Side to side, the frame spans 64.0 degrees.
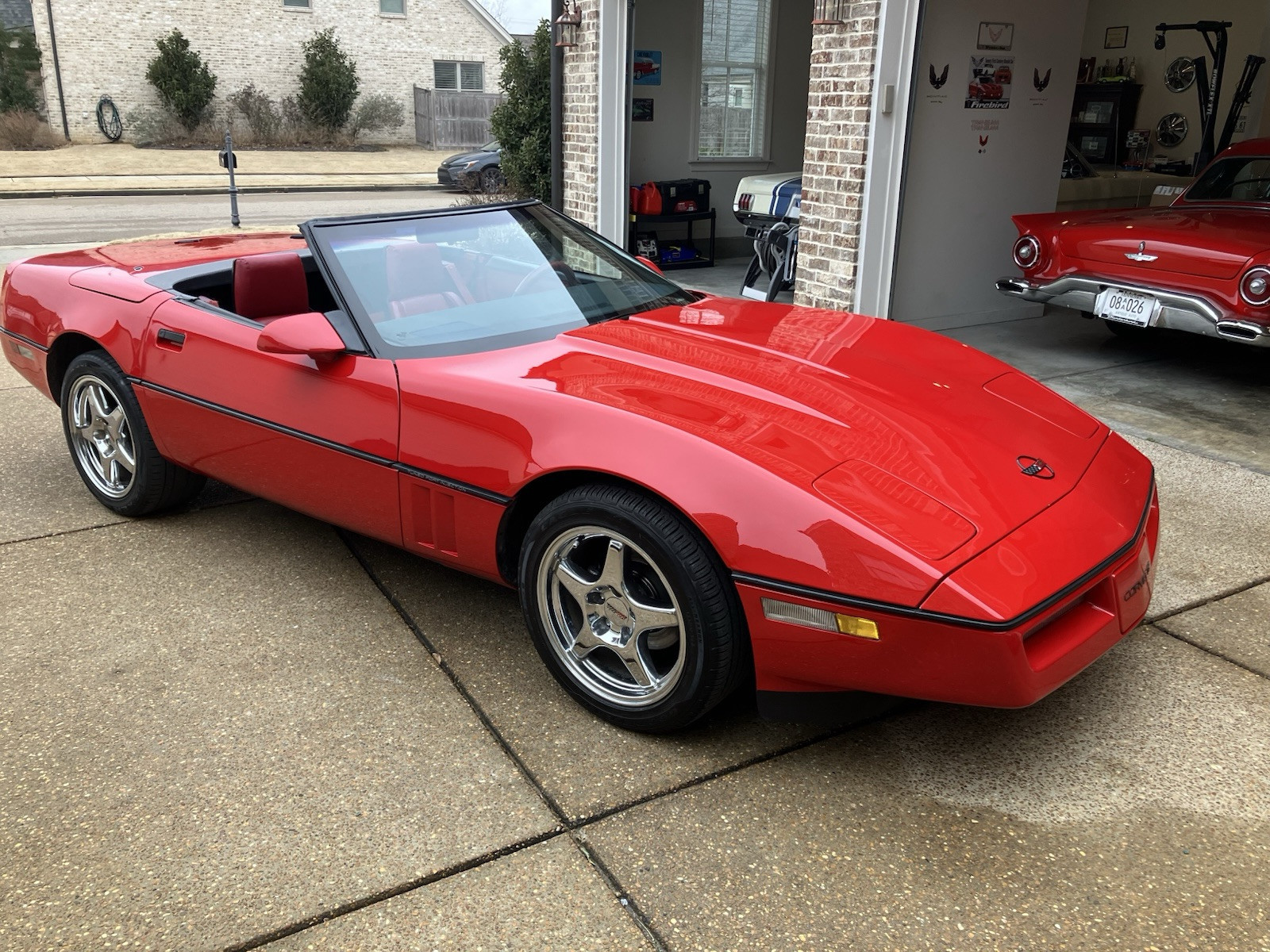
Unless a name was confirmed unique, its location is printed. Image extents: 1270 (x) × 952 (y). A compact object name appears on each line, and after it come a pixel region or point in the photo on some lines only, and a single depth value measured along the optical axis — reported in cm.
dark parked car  2033
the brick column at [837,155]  668
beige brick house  2956
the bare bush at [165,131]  3036
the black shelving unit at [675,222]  1094
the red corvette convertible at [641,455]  231
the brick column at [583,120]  874
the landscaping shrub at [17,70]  2920
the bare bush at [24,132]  2786
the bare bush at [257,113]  3139
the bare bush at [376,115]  3300
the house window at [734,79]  1136
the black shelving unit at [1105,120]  1568
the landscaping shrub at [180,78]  2994
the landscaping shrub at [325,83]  3183
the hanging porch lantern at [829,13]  673
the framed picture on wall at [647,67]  1101
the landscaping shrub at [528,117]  1120
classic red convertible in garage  584
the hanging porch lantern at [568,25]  882
